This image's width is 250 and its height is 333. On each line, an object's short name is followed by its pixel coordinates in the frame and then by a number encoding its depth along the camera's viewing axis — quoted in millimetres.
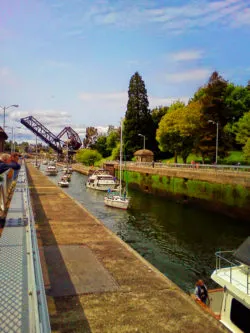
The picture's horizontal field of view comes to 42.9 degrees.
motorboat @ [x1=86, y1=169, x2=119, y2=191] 55916
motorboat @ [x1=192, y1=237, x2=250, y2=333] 9969
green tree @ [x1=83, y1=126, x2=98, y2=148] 164700
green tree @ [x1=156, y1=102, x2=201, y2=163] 63531
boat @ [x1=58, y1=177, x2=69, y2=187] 61562
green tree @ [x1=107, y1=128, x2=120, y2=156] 120375
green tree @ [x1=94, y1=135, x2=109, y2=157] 130250
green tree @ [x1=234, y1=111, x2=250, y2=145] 56188
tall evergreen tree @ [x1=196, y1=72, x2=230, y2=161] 59719
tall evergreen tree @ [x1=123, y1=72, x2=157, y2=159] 89375
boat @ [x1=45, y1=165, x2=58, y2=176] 95000
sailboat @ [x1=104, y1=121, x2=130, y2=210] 37625
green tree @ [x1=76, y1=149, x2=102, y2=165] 113688
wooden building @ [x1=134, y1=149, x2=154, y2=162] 79312
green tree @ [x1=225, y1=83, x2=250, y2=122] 73706
